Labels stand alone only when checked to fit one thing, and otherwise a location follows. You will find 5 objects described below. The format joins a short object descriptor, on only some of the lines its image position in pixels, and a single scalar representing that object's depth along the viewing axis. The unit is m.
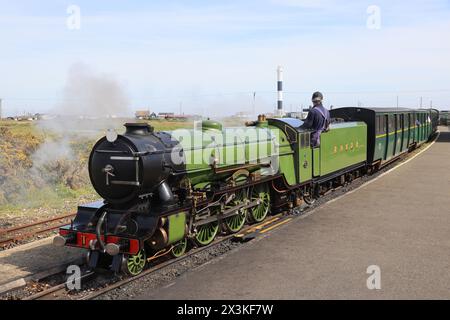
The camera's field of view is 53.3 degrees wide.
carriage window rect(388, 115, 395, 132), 18.08
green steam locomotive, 6.75
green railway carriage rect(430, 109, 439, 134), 38.46
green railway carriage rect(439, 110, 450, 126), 73.62
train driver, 11.22
